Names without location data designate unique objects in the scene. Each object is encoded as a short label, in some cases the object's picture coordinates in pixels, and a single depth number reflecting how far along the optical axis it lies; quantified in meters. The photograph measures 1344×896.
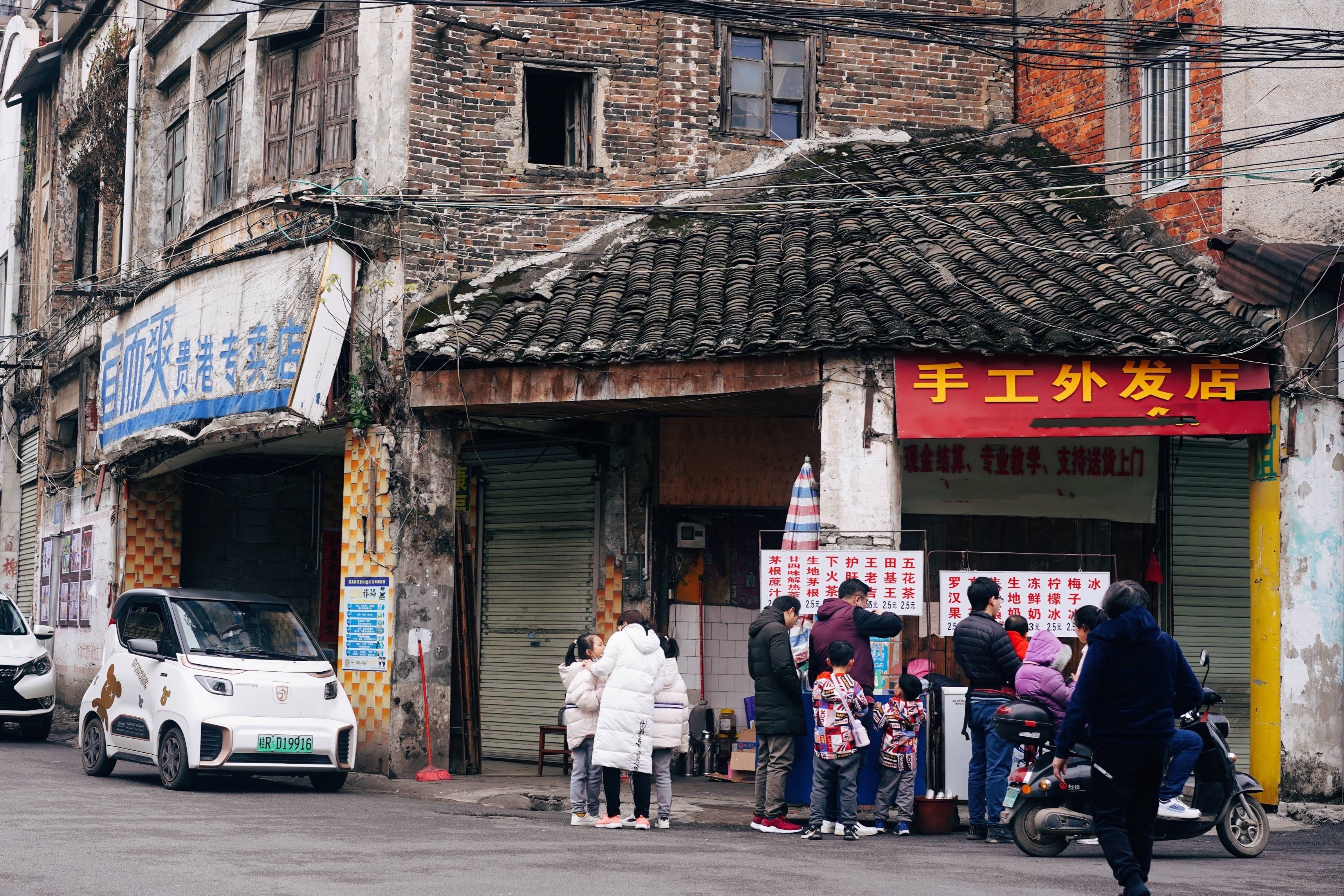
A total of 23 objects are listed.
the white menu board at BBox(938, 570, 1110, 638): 12.31
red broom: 14.21
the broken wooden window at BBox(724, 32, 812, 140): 16.69
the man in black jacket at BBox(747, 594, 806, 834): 10.95
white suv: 16.70
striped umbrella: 13.05
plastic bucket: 11.16
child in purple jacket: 10.24
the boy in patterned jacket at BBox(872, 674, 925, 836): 10.95
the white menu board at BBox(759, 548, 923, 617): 12.41
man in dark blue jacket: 7.27
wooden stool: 15.30
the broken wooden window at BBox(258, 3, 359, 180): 16.03
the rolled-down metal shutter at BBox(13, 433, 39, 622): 25.75
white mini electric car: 12.24
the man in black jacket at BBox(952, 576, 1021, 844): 10.74
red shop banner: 12.82
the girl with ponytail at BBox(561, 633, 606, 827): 11.30
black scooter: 9.38
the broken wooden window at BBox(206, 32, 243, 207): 17.88
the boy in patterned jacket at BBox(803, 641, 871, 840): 10.58
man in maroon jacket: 10.94
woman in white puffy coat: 10.95
